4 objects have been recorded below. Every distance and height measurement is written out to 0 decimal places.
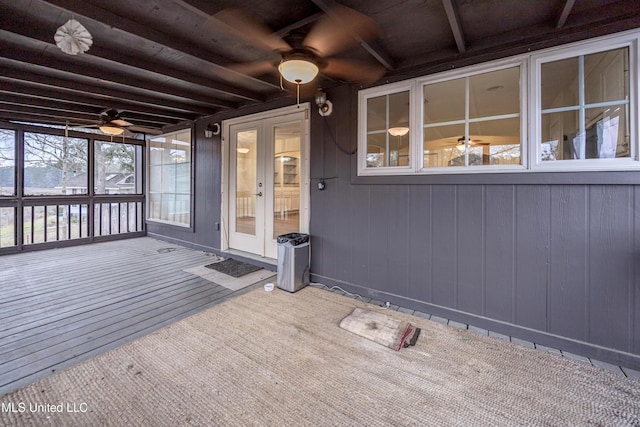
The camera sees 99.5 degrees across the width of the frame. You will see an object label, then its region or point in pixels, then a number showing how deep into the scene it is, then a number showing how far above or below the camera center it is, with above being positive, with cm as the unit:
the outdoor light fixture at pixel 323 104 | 314 +130
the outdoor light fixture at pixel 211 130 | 463 +144
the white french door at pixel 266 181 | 371 +47
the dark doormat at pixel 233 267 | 381 -81
